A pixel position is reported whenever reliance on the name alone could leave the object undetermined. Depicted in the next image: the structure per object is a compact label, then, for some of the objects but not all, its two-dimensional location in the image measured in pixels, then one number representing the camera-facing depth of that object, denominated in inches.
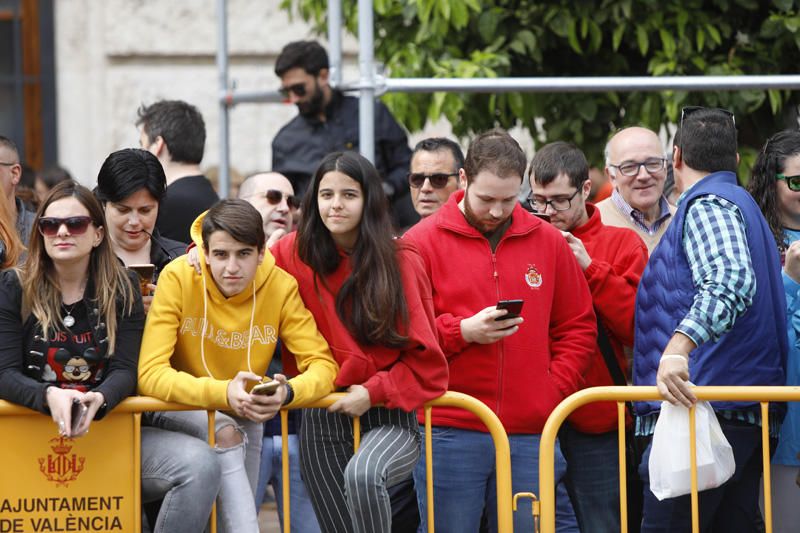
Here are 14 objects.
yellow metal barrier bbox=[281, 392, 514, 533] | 395.9
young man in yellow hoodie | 384.5
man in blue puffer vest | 389.7
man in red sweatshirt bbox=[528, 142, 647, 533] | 434.6
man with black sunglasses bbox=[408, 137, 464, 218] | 497.4
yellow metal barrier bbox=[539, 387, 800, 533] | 391.5
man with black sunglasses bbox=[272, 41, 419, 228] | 571.8
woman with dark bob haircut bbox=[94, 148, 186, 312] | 430.9
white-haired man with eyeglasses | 463.8
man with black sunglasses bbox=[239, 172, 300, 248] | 499.2
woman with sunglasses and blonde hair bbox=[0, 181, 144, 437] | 379.6
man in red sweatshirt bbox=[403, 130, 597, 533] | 411.8
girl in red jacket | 393.1
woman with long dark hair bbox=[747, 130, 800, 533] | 420.2
